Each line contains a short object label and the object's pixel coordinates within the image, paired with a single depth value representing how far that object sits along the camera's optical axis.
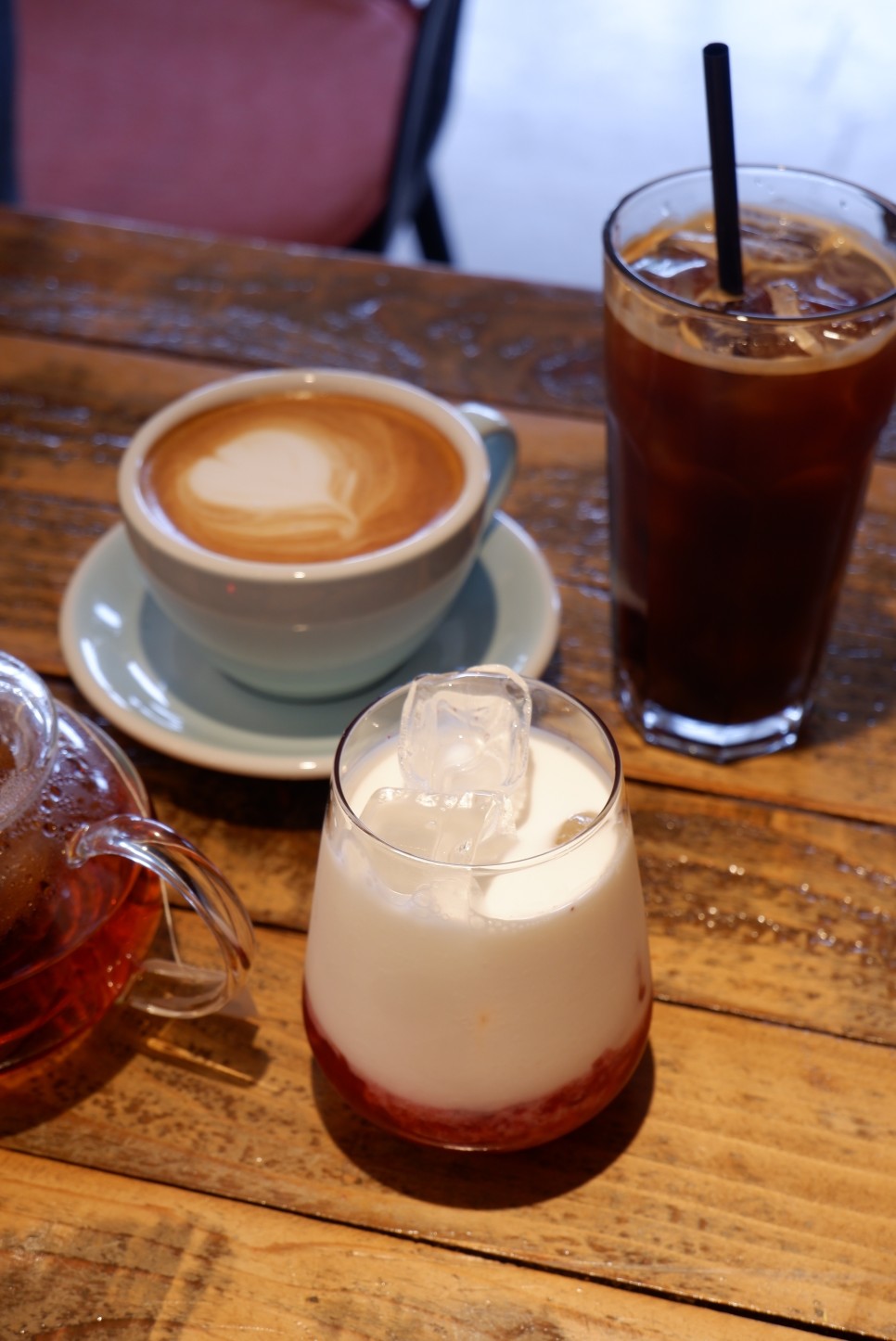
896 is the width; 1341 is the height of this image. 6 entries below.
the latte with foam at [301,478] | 0.88
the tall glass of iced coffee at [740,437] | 0.77
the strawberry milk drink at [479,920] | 0.60
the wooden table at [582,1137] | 0.64
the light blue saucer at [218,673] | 0.85
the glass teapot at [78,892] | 0.66
